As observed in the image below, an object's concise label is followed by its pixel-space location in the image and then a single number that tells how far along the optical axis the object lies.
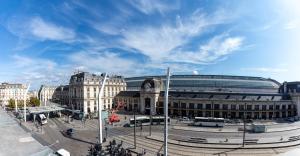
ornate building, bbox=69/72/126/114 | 80.30
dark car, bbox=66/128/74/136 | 44.05
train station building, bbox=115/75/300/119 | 67.24
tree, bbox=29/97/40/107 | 93.94
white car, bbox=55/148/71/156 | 26.80
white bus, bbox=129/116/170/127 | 55.23
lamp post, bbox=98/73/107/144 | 31.89
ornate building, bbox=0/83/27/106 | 129.63
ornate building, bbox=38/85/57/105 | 137.39
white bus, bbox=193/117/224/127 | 54.68
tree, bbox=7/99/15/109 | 93.67
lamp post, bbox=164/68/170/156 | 24.53
